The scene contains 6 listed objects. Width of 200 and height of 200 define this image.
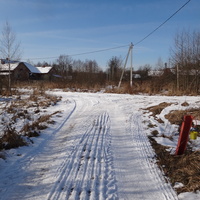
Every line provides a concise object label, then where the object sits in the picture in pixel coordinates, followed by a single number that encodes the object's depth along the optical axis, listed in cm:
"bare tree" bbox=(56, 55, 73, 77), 7088
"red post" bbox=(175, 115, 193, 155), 377
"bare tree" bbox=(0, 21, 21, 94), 1721
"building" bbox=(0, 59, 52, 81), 4628
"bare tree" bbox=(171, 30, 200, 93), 1666
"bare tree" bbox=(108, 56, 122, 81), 4241
